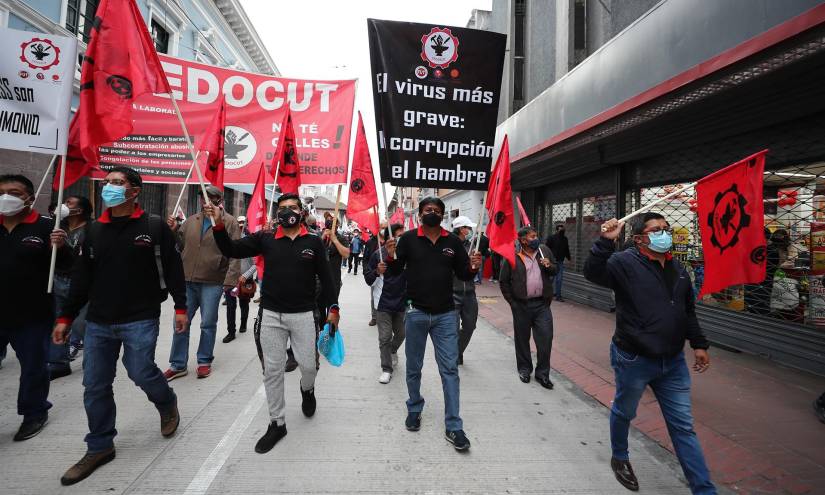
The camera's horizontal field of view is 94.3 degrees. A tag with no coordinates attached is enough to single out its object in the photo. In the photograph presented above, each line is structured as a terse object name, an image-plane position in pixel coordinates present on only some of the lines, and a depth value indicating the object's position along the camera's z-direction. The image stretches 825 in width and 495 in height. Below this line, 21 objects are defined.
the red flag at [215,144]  4.39
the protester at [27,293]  3.02
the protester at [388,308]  4.72
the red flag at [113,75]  3.01
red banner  6.07
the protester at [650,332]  2.51
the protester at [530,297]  4.61
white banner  3.11
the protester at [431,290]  3.28
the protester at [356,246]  17.67
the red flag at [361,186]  4.39
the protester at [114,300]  2.72
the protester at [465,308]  4.96
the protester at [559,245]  10.02
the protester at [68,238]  4.23
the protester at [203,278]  4.44
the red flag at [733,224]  2.68
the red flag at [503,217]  3.61
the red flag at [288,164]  5.10
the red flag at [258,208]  5.22
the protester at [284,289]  3.09
